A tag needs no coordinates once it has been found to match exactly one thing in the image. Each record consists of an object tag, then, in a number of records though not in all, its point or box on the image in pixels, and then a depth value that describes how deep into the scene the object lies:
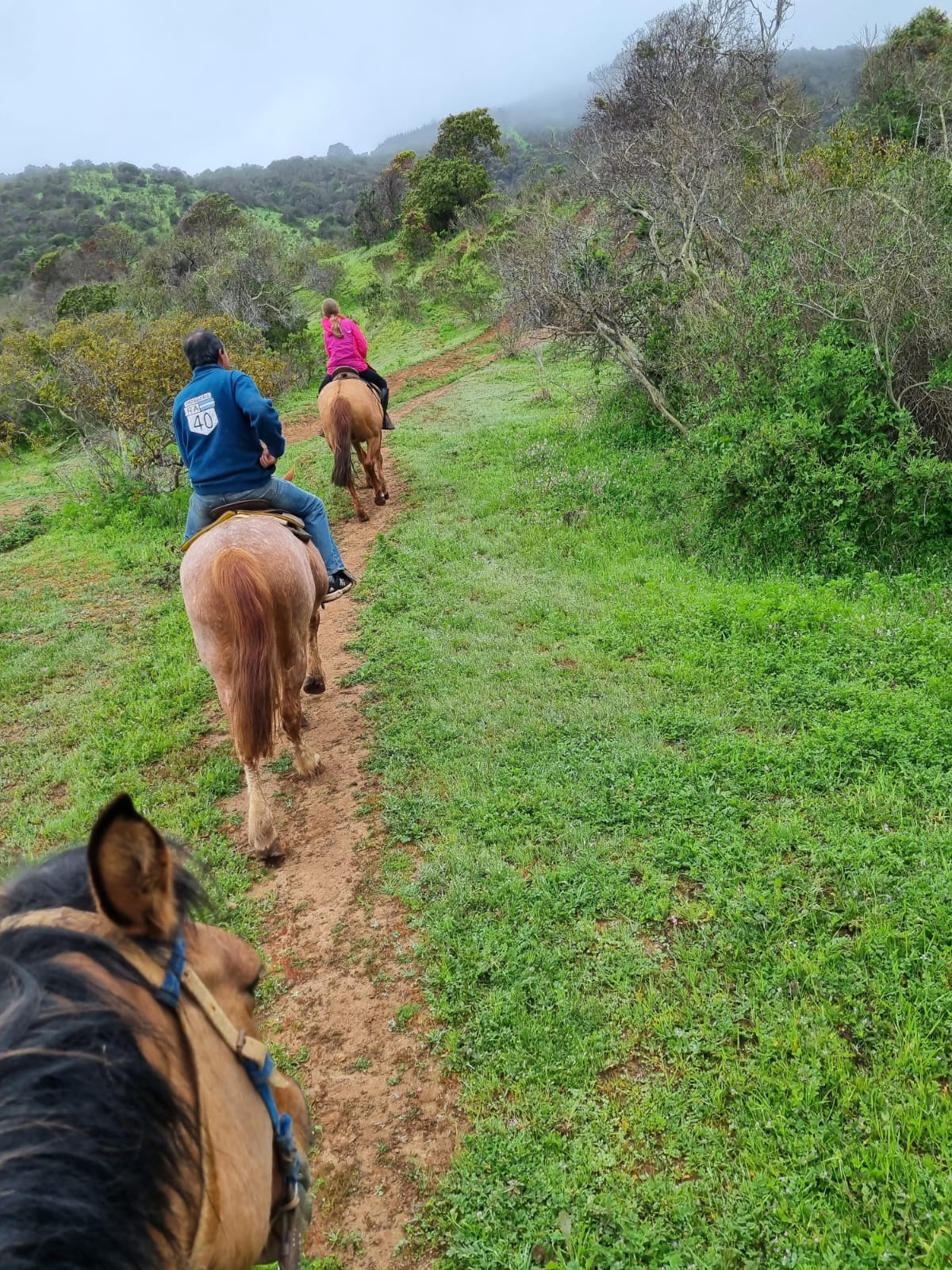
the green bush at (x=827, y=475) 5.90
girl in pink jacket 9.96
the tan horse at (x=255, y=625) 3.90
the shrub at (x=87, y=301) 26.64
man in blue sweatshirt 4.70
